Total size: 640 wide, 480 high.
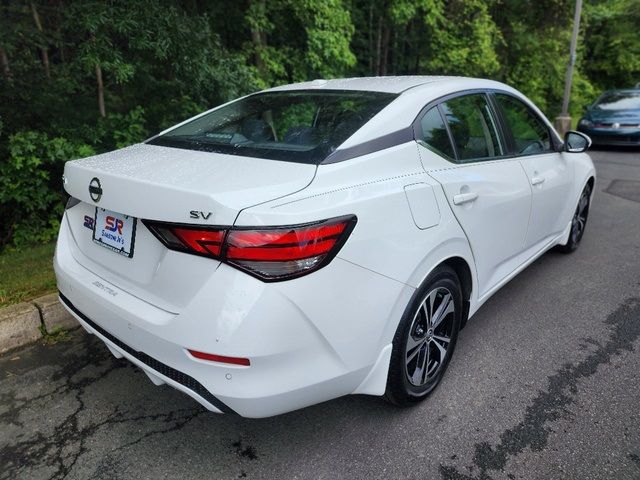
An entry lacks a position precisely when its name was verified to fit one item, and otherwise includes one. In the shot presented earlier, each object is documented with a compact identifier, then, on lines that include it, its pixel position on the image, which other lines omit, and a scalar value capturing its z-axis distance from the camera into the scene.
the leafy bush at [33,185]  4.44
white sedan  1.78
